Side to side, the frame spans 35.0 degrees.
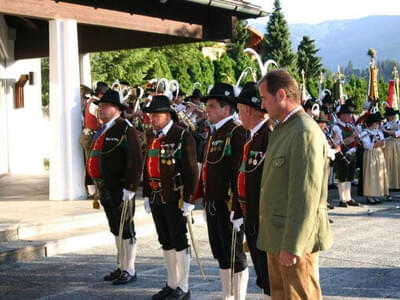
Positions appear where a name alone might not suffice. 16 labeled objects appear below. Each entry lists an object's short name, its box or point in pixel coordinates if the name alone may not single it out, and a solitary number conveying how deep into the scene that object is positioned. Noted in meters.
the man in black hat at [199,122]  14.29
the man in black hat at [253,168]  5.12
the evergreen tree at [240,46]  55.05
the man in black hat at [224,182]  5.85
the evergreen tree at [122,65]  30.95
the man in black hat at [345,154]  13.66
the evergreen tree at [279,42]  63.09
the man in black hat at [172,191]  6.55
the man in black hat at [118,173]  7.23
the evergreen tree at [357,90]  44.14
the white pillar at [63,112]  11.85
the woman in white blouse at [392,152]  15.40
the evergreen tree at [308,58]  64.12
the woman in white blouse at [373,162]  14.17
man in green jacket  3.84
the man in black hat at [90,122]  11.67
